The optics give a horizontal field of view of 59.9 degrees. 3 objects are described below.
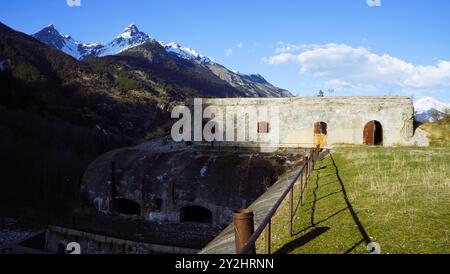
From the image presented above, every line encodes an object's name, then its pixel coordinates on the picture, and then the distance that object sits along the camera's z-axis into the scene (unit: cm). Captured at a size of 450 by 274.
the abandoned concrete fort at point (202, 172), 1723
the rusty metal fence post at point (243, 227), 502
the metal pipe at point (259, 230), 347
